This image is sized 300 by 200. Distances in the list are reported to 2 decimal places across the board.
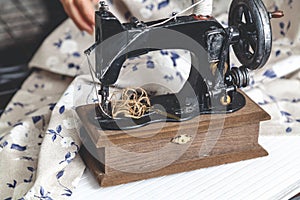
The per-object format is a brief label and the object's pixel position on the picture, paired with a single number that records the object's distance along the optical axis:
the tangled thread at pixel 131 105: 0.65
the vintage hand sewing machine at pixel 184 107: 0.63
